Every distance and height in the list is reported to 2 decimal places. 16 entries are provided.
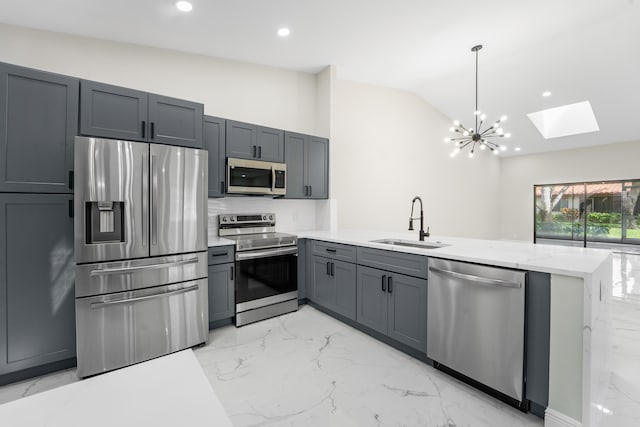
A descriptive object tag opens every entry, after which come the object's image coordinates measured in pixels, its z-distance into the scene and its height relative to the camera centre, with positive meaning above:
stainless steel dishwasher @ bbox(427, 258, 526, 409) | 1.86 -0.77
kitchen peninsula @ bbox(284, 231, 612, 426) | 1.63 -0.69
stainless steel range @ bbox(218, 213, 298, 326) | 3.15 -0.68
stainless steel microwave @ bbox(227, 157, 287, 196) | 3.41 +0.38
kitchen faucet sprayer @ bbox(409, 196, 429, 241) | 3.00 -0.24
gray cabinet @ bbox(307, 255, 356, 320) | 3.10 -0.84
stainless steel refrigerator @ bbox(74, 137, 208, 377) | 2.21 -0.35
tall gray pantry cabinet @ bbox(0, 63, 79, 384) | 2.11 -0.10
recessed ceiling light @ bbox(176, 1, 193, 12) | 2.71 +1.86
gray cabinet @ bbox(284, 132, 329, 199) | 3.94 +0.60
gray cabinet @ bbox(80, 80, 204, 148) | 2.37 +0.79
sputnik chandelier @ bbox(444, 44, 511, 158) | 4.09 +1.57
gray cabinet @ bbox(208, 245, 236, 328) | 2.99 -0.76
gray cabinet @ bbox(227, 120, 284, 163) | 3.44 +0.81
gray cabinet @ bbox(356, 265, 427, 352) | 2.44 -0.84
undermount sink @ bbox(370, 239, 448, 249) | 2.80 -0.33
